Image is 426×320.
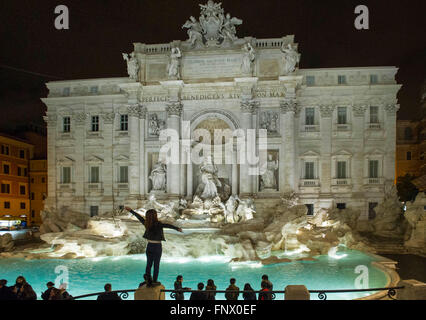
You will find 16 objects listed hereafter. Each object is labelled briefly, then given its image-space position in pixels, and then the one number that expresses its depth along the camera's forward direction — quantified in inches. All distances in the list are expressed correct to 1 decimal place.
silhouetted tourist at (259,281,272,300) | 266.4
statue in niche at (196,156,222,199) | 896.9
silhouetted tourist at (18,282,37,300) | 307.8
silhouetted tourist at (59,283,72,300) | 291.6
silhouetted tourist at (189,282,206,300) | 274.4
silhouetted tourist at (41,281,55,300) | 314.5
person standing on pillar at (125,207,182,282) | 268.5
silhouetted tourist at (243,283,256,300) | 293.3
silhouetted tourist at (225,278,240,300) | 293.0
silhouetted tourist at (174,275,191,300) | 318.7
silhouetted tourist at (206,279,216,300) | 319.3
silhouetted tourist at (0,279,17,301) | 292.8
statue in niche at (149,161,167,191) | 979.3
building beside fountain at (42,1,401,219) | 943.0
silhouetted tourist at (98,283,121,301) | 265.0
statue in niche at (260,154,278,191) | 947.3
